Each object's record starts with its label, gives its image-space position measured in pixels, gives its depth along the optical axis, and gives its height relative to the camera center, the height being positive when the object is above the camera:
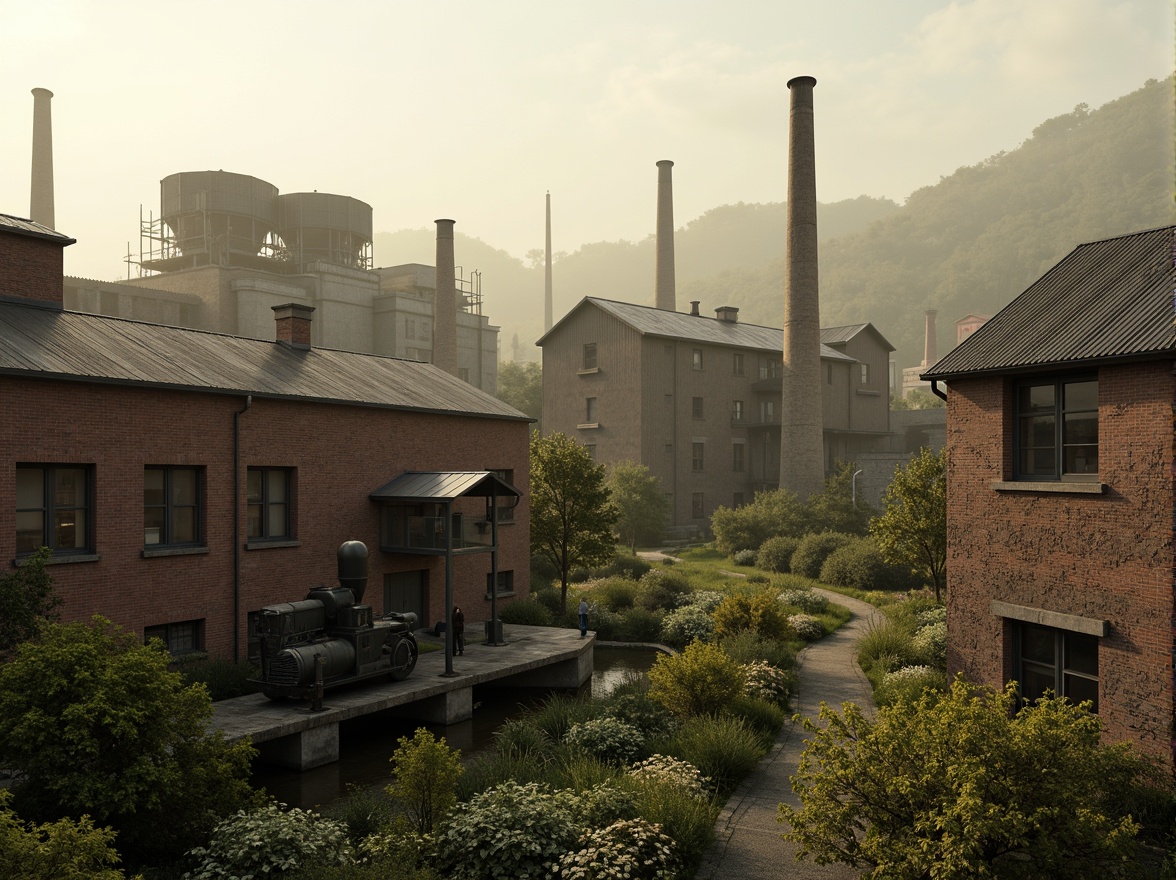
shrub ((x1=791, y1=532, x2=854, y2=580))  37.59 -4.44
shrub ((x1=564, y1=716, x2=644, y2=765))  14.25 -5.00
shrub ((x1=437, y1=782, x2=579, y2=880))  9.72 -4.61
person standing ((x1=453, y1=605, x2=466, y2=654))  22.06 -4.99
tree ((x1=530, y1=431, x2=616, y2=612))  29.64 -1.96
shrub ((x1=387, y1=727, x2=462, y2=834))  10.57 -4.17
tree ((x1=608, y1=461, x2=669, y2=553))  45.75 -2.70
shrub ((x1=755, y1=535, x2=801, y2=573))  39.31 -4.79
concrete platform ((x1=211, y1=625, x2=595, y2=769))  15.74 -5.29
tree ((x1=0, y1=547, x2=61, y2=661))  13.00 -2.33
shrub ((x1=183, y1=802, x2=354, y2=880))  9.48 -4.62
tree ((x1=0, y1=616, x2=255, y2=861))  9.94 -3.61
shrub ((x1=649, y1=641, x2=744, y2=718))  16.36 -4.54
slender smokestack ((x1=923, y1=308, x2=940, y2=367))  99.75 +13.71
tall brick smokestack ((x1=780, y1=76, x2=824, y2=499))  44.09 +7.07
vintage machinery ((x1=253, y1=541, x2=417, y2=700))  16.45 -3.92
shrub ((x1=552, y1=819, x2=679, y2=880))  9.41 -4.66
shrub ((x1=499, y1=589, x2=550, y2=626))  26.77 -5.20
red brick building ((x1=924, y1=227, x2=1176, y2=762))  11.54 -0.53
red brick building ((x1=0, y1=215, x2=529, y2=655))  16.39 -0.29
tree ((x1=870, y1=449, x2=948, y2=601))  23.16 -1.78
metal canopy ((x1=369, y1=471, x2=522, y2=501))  21.25 -0.90
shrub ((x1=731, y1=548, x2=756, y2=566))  41.31 -5.17
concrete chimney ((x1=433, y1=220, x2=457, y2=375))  58.50 +9.93
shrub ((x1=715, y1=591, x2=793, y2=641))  23.91 -4.73
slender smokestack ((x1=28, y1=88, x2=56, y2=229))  61.41 +21.59
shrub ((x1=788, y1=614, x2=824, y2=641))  25.52 -5.33
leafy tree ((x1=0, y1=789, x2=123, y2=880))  7.07 -3.49
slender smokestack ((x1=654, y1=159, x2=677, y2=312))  65.75 +16.79
